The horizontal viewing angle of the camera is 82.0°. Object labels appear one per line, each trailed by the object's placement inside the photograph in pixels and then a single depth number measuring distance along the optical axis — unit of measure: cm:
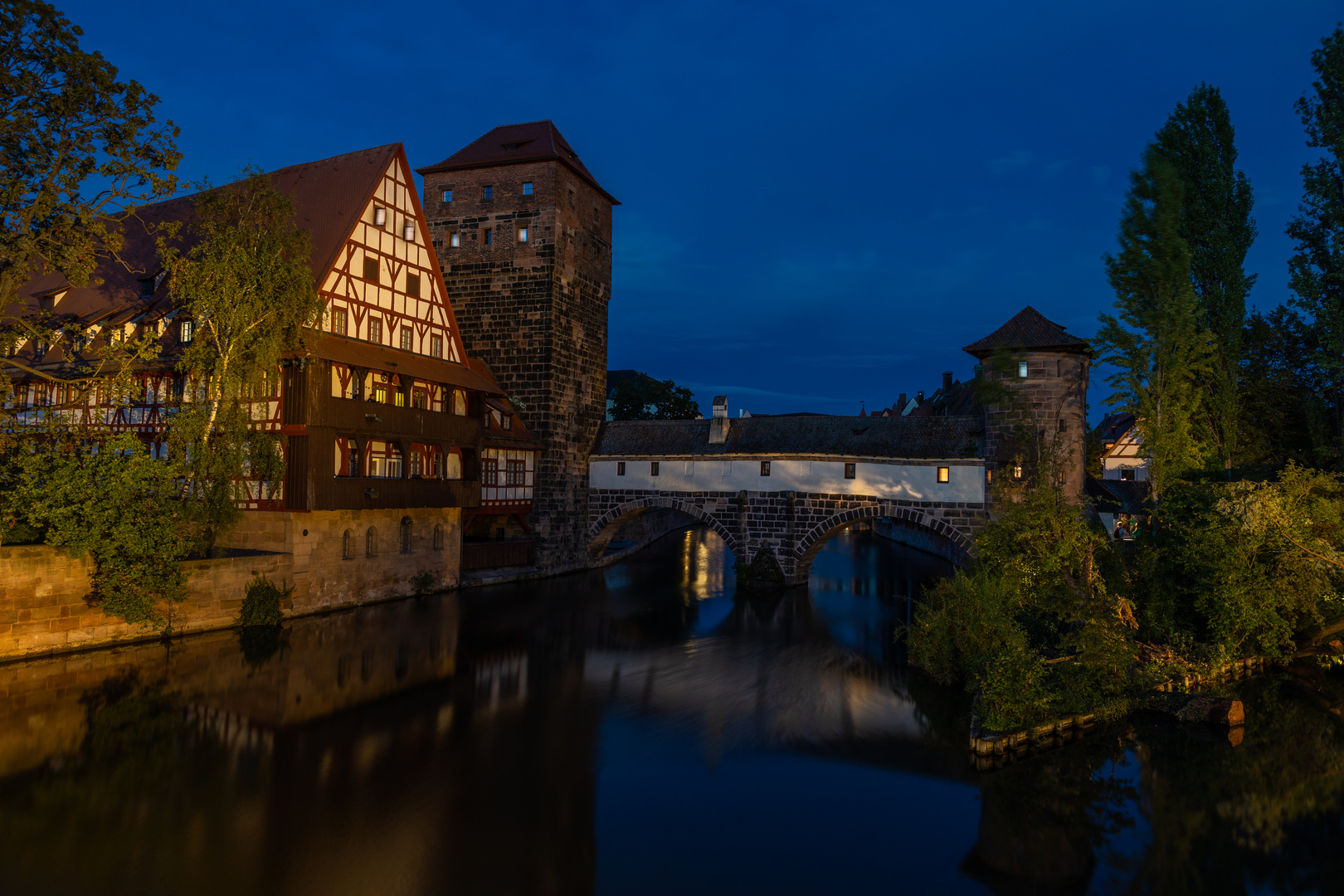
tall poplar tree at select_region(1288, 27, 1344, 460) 2219
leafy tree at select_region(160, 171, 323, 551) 1966
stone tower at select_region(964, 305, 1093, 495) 2634
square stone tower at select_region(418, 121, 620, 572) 3177
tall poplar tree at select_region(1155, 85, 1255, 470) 2494
